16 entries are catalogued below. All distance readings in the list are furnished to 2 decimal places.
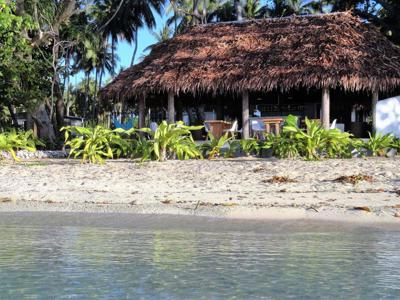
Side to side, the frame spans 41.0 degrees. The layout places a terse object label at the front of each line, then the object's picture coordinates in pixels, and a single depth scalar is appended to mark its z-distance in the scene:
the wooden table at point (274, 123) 14.05
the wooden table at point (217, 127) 15.34
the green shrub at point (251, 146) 12.76
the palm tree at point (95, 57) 30.71
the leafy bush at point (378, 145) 12.38
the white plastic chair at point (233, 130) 14.95
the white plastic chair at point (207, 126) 15.40
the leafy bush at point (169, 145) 11.23
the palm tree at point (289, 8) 32.47
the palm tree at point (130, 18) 33.38
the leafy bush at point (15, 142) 12.01
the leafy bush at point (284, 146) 11.36
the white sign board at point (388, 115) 14.23
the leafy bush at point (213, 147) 12.47
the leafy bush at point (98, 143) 11.31
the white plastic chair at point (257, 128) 14.51
